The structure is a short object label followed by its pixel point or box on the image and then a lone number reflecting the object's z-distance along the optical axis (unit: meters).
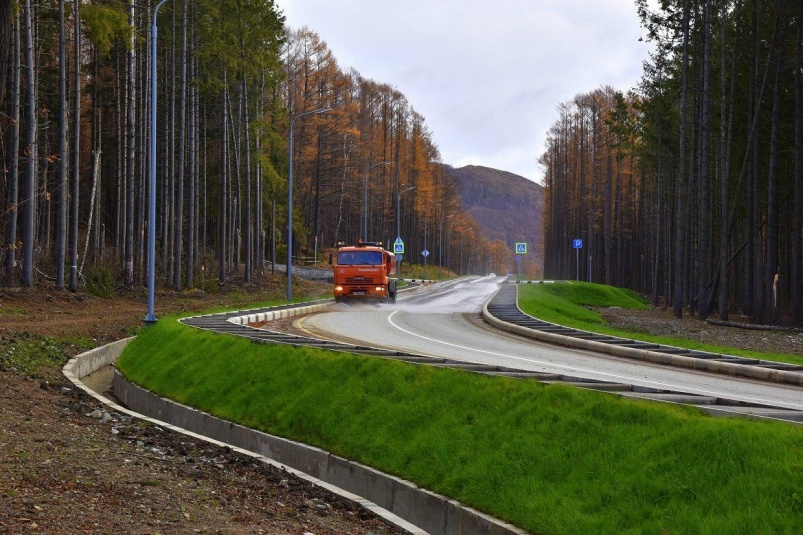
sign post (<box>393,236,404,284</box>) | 65.88
